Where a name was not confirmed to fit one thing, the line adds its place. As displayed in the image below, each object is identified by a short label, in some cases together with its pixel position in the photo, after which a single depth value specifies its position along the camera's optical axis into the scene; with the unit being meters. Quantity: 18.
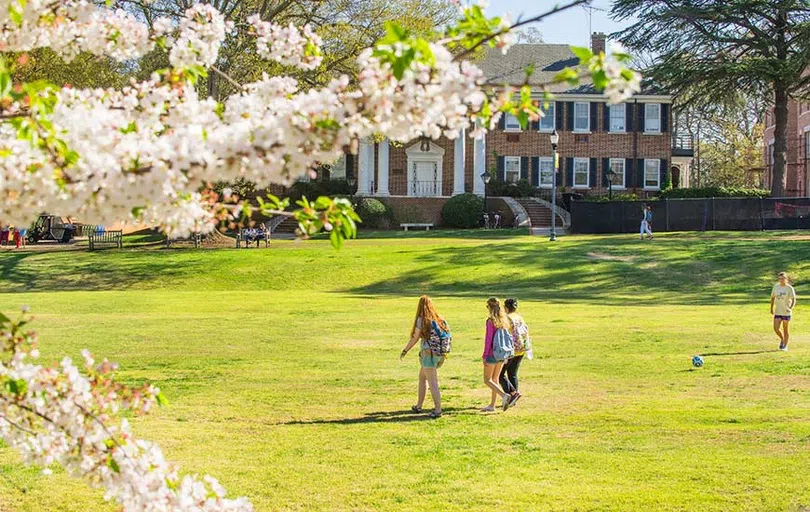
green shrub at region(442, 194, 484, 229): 56.88
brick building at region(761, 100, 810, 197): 64.62
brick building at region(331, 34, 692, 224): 61.69
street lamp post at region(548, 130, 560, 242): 43.50
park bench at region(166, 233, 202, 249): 46.64
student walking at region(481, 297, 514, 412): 15.45
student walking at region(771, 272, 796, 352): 20.55
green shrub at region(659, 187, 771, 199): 56.81
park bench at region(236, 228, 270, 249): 46.78
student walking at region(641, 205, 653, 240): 46.50
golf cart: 53.28
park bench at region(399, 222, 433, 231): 58.34
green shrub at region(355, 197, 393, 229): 56.53
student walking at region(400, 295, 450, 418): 15.09
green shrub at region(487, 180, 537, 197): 61.00
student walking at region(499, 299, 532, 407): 15.88
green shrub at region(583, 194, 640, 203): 55.75
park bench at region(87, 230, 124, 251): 48.50
